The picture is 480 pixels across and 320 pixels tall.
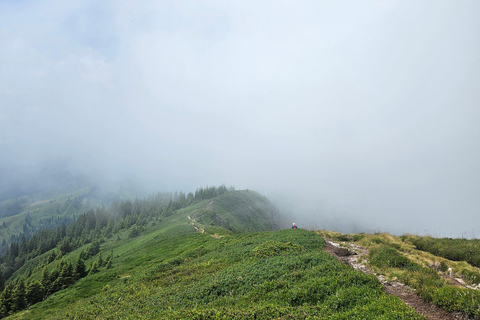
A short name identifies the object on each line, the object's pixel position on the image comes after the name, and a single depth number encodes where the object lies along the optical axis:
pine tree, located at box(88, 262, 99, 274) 52.46
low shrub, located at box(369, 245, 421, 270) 18.27
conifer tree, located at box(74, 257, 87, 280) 50.58
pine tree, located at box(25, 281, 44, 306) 42.91
